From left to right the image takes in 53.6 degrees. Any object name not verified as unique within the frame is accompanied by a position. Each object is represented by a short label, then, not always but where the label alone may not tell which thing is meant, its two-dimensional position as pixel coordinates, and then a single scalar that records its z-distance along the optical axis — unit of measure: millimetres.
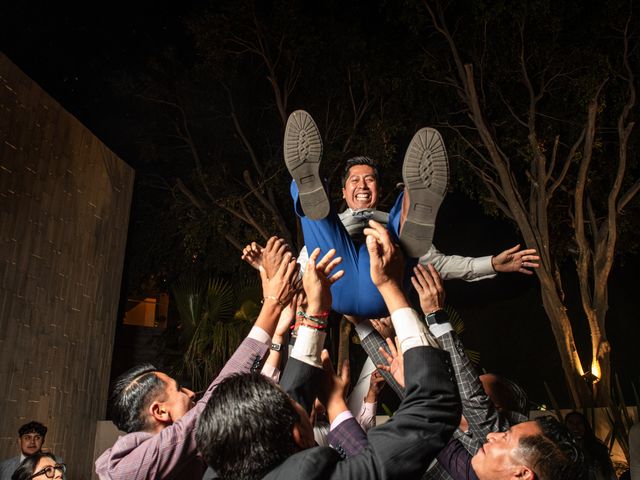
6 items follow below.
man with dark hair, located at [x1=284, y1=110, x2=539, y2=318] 2412
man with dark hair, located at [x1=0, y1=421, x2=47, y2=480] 3863
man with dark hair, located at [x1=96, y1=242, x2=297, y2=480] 1653
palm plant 6984
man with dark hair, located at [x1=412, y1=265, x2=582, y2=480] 1567
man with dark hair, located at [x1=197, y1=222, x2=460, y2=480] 1119
